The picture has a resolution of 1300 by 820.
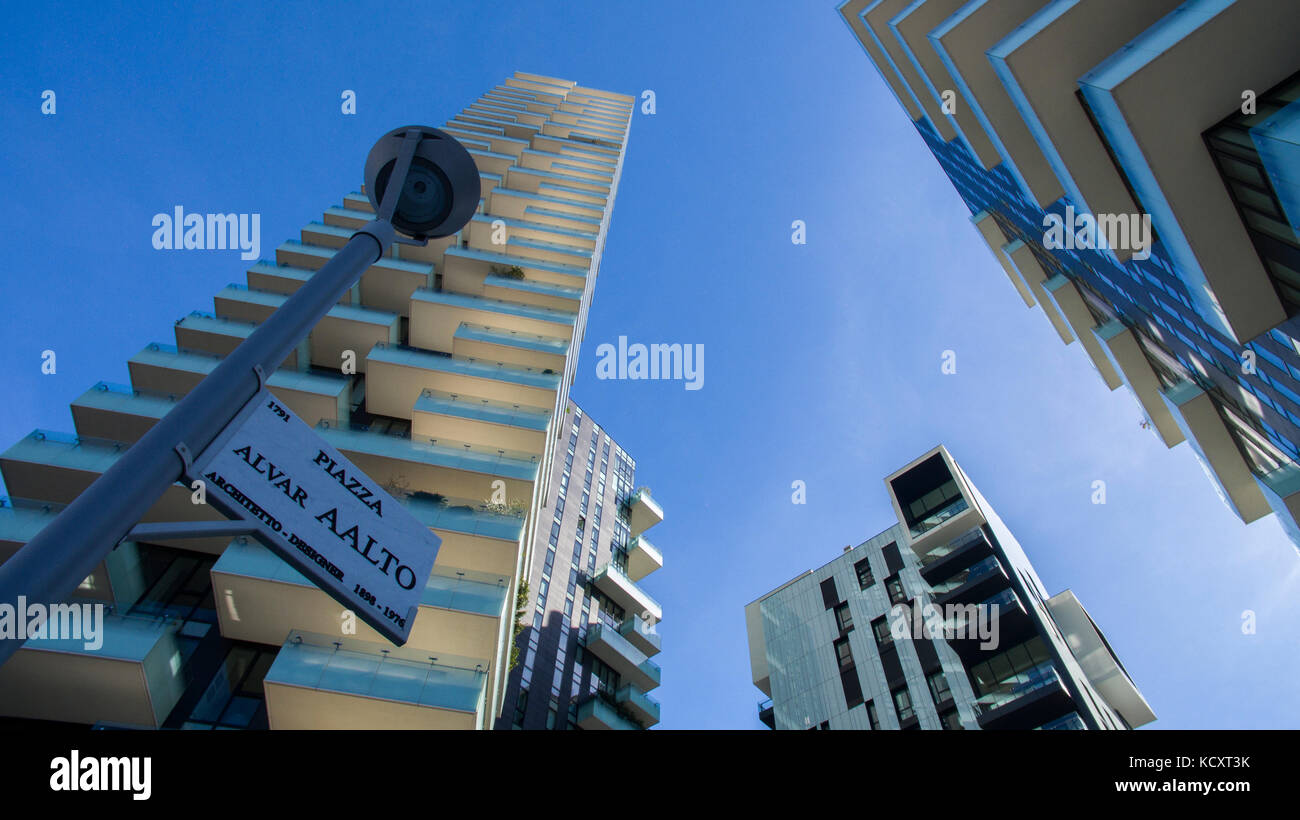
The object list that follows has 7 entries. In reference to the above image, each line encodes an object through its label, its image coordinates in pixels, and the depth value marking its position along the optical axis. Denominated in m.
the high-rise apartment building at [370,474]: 12.23
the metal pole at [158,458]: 2.46
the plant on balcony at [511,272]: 26.20
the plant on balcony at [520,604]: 18.58
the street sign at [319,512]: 3.41
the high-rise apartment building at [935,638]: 30.81
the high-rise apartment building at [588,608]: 30.03
